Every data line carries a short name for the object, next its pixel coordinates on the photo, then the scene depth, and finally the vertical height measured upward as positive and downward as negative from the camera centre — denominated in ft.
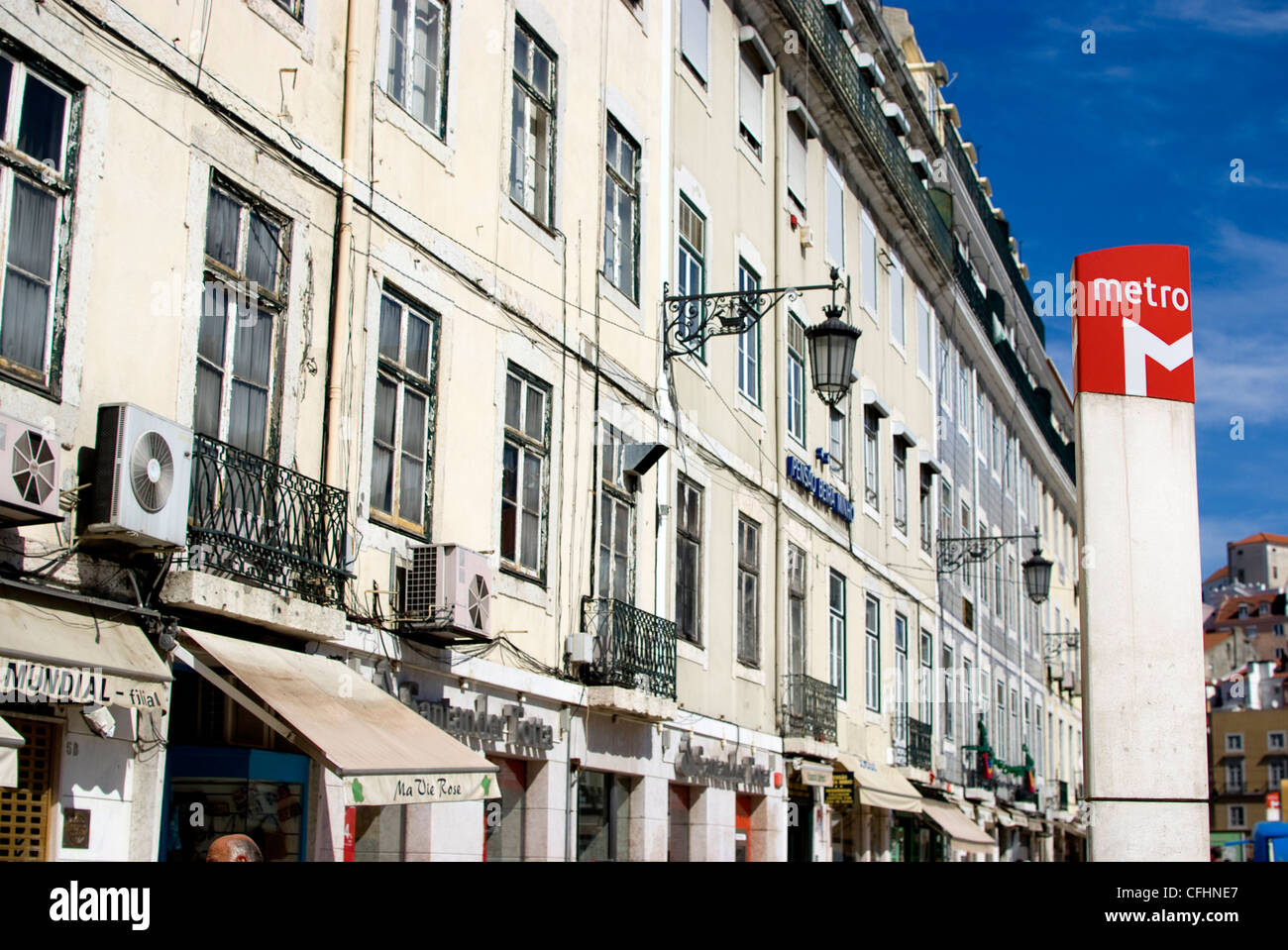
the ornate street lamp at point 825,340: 56.34 +14.88
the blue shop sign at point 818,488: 75.46 +13.76
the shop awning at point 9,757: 24.48 +0.14
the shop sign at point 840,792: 75.76 -0.51
